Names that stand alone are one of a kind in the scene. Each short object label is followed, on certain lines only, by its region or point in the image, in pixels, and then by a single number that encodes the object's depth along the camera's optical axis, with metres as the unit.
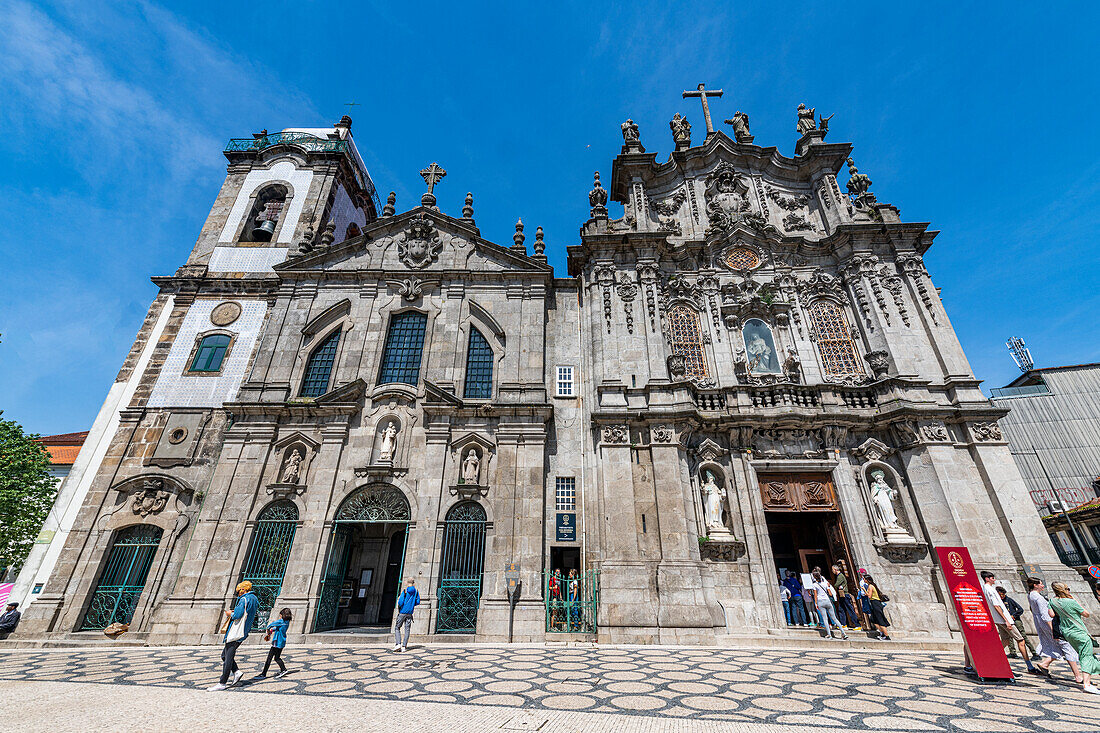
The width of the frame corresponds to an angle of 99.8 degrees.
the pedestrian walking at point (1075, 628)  7.12
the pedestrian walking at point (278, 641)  8.41
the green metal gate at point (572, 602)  13.48
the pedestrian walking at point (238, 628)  7.49
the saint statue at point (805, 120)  22.84
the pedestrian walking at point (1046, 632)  7.69
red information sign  7.47
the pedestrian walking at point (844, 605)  13.54
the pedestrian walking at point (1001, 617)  7.92
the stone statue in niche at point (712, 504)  14.83
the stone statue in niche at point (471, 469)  15.38
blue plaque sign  15.02
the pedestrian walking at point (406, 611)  11.45
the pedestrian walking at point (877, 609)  12.92
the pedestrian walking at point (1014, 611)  9.07
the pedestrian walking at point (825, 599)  12.85
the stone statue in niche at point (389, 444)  15.66
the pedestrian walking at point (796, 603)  13.88
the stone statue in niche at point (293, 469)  15.52
